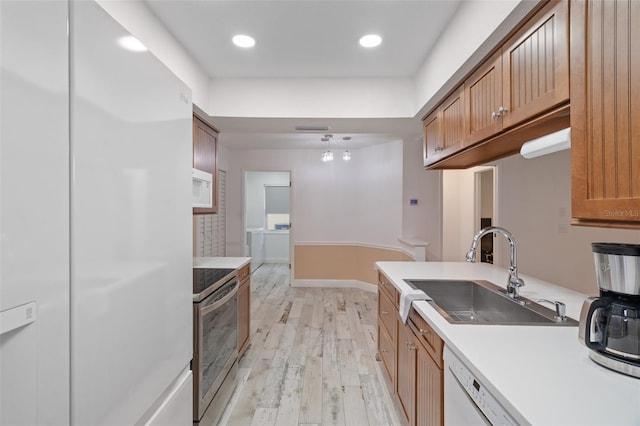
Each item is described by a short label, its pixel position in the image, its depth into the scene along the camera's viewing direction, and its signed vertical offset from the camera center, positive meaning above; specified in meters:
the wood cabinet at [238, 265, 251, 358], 2.64 -0.86
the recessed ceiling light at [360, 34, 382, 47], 2.18 +1.24
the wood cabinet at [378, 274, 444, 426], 1.29 -0.79
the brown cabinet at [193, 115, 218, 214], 2.42 +0.51
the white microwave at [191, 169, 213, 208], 2.08 +0.17
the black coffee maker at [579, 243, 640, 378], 0.88 -0.29
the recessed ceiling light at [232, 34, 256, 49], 2.20 +1.24
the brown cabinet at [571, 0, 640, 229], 0.81 +0.28
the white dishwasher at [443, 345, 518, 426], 0.86 -0.59
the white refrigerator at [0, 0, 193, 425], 0.52 -0.02
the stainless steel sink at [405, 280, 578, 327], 1.61 -0.53
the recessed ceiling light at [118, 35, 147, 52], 0.77 +0.44
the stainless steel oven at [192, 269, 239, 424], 1.76 -0.83
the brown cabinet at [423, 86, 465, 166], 2.04 +0.62
